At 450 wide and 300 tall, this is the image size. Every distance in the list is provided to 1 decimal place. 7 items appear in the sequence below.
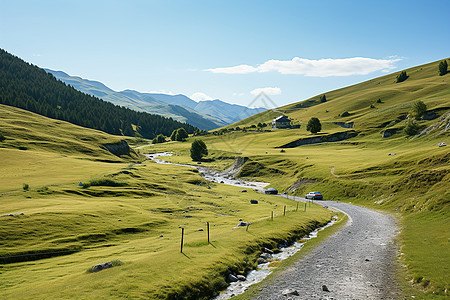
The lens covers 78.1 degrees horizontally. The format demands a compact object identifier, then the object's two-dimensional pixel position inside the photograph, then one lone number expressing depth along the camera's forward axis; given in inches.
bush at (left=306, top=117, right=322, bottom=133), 7766.7
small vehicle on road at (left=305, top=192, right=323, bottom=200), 3267.7
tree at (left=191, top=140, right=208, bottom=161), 7074.8
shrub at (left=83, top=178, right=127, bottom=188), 2823.1
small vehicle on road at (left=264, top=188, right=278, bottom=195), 3750.0
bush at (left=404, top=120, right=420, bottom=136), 5216.5
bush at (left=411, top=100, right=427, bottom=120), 5989.2
